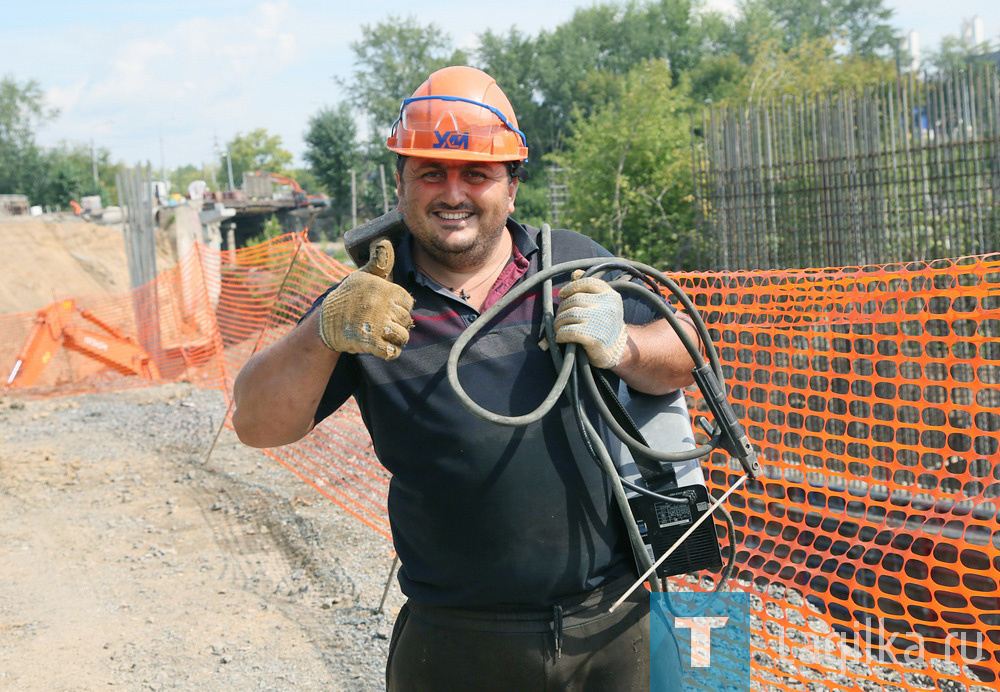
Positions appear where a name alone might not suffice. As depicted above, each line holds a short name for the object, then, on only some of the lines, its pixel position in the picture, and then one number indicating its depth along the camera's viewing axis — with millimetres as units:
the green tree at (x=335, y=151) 47938
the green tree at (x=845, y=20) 65188
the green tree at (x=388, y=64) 50094
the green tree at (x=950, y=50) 72312
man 1870
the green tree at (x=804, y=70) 21938
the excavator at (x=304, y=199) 51188
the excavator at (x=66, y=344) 12719
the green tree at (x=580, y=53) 49938
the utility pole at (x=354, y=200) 43797
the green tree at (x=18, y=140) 56719
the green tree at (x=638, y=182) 15547
